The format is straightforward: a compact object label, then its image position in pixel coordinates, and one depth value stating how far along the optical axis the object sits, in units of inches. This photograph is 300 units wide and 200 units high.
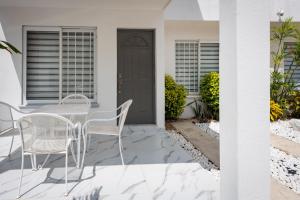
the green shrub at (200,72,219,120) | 332.9
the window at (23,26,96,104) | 279.0
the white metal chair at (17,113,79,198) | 124.5
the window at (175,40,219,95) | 359.6
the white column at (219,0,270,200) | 78.8
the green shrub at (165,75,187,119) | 323.6
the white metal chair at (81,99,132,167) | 164.7
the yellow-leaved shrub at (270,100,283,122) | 321.1
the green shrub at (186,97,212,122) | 349.8
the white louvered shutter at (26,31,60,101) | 279.3
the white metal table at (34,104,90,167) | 154.9
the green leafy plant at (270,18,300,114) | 331.3
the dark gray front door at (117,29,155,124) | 291.7
